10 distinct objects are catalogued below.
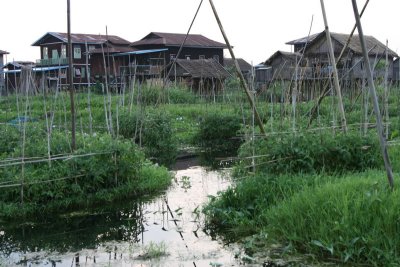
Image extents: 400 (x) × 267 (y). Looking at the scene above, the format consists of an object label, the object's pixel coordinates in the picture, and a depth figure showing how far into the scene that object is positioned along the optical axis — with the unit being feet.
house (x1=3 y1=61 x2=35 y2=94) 120.63
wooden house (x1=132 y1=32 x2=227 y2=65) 119.96
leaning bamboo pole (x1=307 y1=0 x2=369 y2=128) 20.30
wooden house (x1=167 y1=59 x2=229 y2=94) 101.04
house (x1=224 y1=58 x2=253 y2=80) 131.84
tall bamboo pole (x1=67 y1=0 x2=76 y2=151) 22.68
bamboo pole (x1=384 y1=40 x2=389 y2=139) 23.13
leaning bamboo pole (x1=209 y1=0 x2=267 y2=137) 20.42
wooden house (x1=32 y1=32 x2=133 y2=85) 115.44
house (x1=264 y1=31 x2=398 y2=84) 89.68
